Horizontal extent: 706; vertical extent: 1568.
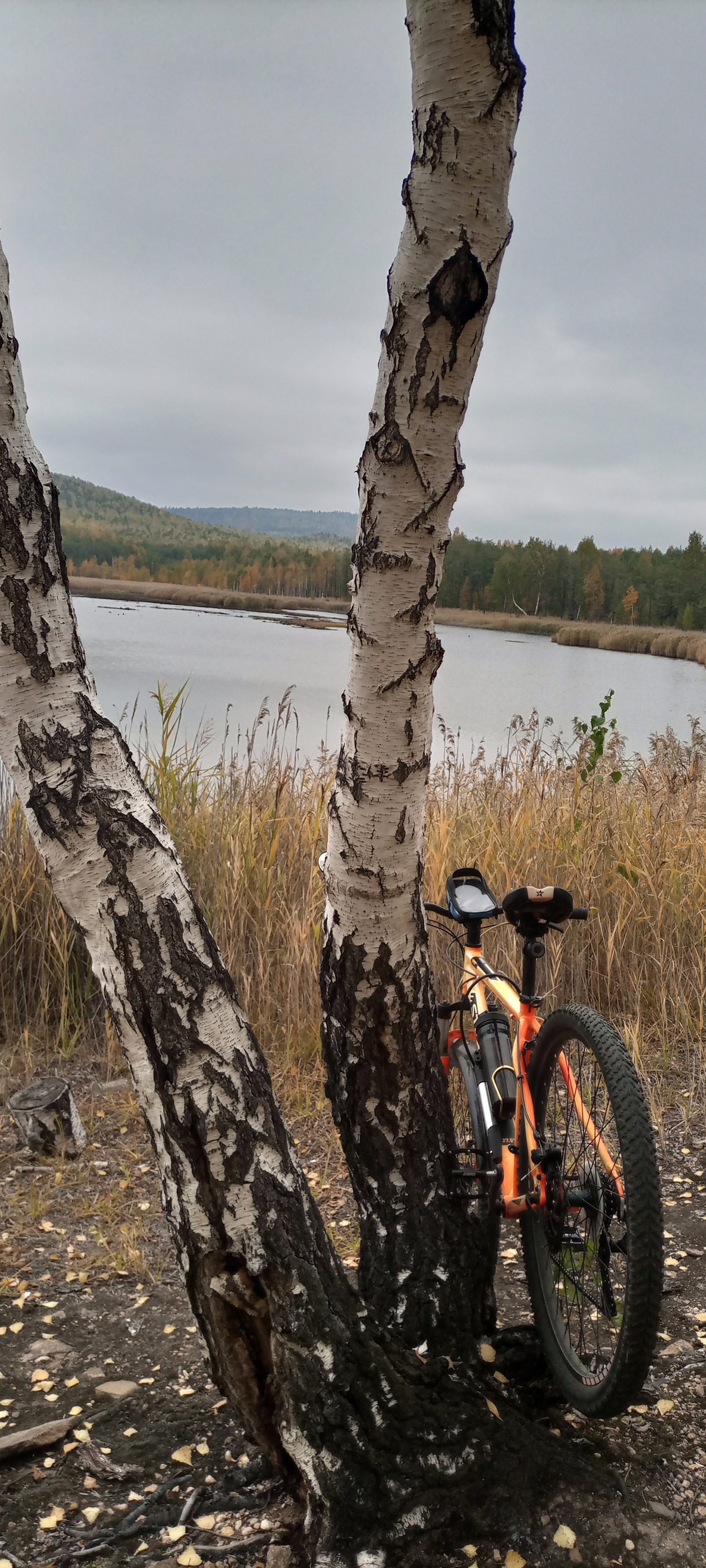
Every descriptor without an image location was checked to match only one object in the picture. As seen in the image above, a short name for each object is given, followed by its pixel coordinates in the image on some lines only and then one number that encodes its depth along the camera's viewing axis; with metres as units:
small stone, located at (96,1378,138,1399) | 1.91
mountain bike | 1.50
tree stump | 2.92
